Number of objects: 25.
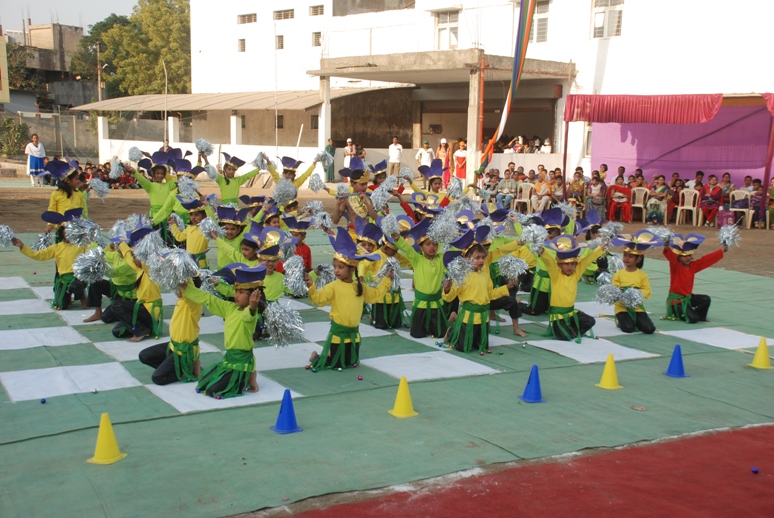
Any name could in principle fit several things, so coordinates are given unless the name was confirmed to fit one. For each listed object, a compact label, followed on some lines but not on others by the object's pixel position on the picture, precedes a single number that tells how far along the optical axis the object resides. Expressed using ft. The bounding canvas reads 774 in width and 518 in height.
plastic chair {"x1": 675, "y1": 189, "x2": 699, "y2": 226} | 60.08
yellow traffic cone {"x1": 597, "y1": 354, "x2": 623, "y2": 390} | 20.93
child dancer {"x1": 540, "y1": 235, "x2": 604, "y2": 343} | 26.02
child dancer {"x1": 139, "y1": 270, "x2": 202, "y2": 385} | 19.77
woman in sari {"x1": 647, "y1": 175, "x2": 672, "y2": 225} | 60.23
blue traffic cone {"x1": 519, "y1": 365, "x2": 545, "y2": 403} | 19.52
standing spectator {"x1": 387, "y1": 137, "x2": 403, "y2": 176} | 81.97
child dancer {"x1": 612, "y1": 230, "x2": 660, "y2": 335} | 27.45
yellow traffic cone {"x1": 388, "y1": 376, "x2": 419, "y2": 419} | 18.15
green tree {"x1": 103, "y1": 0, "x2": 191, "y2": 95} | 143.43
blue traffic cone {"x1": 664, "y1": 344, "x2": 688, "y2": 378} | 22.27
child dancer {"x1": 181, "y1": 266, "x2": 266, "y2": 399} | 18.60
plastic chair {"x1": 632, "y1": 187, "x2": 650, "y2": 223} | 61.72
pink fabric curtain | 57.72
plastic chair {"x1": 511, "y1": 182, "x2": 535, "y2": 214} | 63.98
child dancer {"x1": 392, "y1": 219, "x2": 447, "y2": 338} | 25.12
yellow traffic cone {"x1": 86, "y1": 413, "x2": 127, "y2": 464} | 14.89
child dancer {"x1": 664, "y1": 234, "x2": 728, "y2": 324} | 29.27
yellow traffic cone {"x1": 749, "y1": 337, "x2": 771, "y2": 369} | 23.36
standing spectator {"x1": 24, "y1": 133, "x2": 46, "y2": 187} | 76.59
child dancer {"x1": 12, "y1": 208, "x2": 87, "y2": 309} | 27.30
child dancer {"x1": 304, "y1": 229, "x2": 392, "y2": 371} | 20.93
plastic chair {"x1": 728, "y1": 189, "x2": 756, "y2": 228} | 57.77
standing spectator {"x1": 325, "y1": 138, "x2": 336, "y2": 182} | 82.58
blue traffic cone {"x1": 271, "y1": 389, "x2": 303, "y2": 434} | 16.83
